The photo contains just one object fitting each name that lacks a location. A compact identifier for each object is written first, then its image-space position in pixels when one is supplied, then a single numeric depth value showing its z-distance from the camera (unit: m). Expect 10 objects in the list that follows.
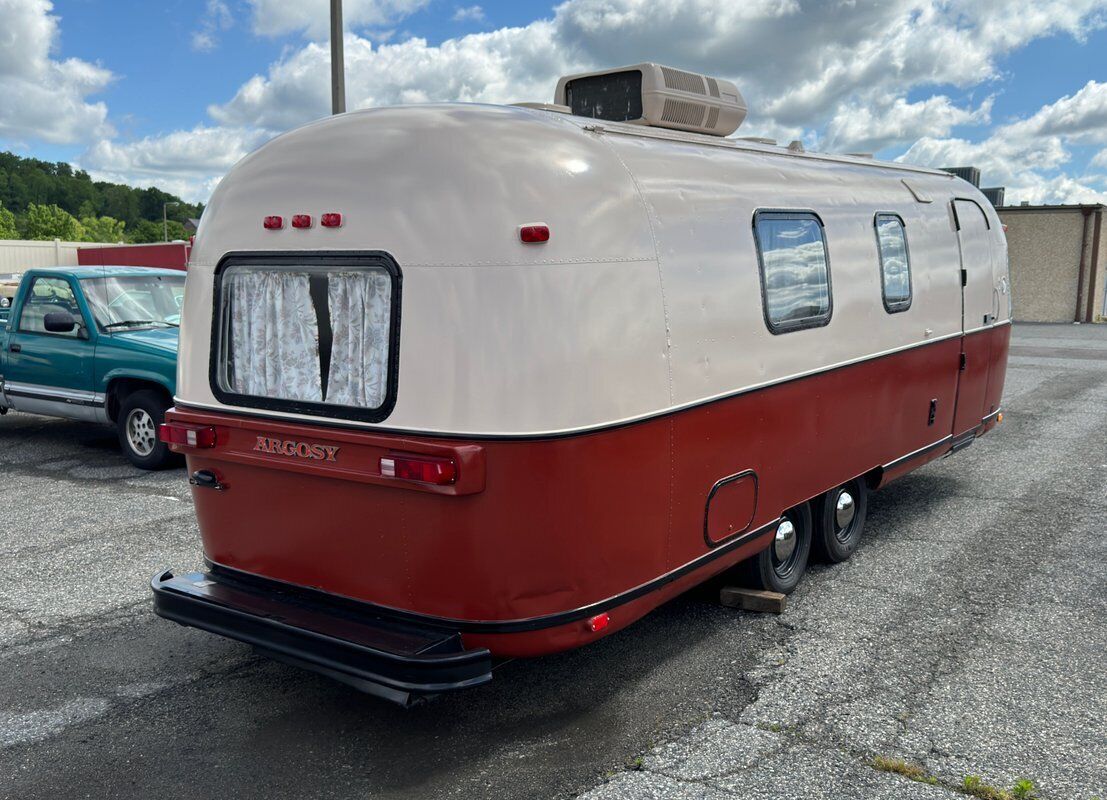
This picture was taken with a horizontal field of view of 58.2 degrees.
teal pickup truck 9.34
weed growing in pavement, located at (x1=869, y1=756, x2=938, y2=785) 3.94
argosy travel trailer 3.90
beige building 28.66
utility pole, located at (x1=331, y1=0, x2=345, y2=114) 11.13
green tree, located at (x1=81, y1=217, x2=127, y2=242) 100.56
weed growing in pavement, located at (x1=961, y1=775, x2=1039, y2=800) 3.81
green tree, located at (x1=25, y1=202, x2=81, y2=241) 87.81
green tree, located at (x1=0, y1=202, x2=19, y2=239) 84.69
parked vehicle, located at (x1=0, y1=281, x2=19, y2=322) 19.48
